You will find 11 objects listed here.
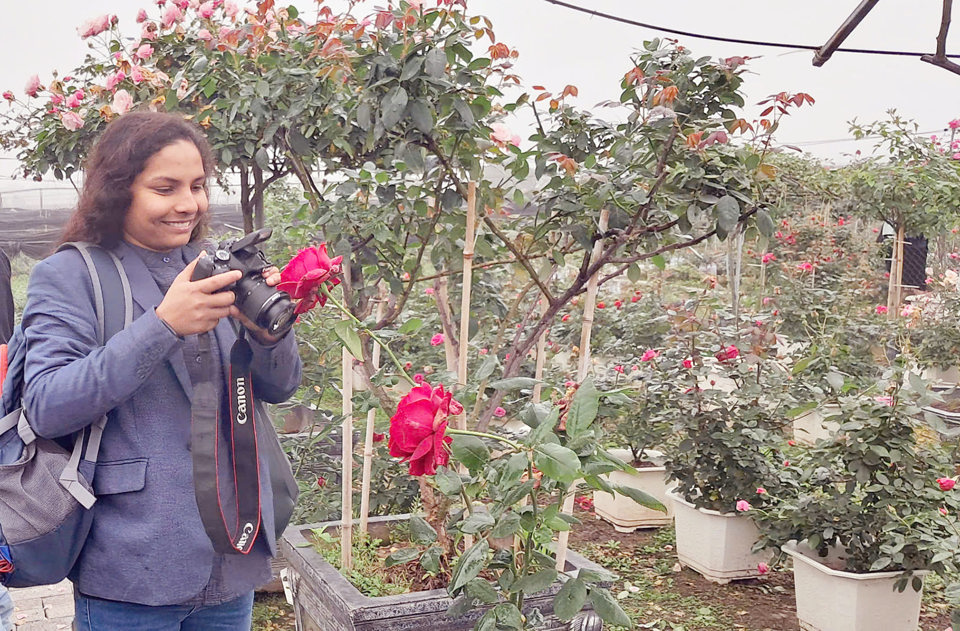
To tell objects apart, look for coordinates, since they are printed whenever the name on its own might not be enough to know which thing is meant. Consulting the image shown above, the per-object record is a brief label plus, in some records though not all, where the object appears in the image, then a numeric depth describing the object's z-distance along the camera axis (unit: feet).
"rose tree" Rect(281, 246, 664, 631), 4.13
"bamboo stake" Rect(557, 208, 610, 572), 6.22
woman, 3.96
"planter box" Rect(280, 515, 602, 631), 5.88
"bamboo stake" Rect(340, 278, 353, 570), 6.69
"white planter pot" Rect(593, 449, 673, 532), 11.68
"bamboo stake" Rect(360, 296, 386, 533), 7.24
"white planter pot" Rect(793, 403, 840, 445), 15.43
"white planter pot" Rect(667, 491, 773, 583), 9.87
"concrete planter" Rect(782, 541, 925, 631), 8.14
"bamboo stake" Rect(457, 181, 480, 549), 6.37
